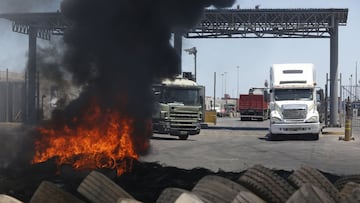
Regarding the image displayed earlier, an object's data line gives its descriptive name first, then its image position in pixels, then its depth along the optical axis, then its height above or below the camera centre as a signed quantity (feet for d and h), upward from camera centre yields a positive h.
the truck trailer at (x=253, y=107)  185.26 -3.08
